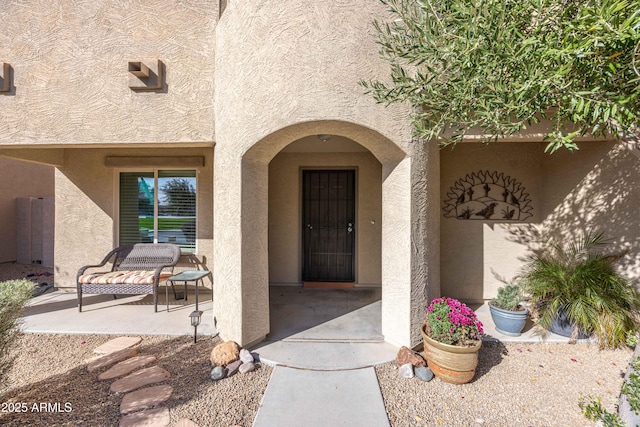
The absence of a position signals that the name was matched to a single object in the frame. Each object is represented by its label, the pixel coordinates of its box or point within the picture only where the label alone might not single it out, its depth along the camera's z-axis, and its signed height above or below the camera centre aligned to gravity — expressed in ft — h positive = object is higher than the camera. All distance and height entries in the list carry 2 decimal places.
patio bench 15.76 -3.95
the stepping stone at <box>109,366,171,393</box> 9.88 -6.71
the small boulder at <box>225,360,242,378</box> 10.59 -6.51
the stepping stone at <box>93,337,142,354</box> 12.19 -6.47
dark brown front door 21.39 -0.90
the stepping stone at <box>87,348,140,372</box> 11.13 -6.59
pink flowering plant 10.43 -4.61
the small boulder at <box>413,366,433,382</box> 10.50 -6.62
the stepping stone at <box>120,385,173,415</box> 8.96 -6.77
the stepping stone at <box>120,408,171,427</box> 8.28 -6.83
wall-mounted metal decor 17.31 +1.10
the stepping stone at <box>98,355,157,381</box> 10.54 -6.63
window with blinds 19.72 +0.43
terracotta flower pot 10.05 -5.86
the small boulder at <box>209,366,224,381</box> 10.29 -6.47
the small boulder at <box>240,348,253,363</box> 11.16 -6.31
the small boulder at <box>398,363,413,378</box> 10.68 -6.58
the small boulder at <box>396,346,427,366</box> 11.05 -6.28
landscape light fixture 12.20 -5.10
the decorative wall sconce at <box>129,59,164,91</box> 13.66 +7.25
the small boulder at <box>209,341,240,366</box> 10.99 -6.16
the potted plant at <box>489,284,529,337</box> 13.23 -5.05
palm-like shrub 12.27 -4.06
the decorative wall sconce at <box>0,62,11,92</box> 14.20 +7.59
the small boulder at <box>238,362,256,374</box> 10.76 -6.54
